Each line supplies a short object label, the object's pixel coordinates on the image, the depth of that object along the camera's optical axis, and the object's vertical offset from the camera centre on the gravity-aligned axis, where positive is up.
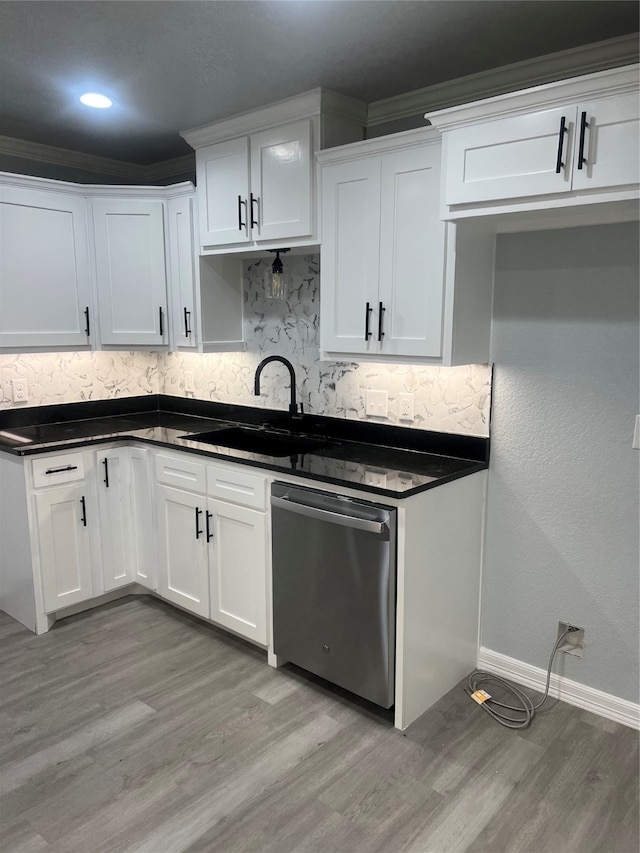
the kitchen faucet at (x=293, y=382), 3.07 -0.25
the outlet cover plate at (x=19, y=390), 3.51 -0.34
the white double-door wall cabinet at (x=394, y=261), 2.35 +0.28
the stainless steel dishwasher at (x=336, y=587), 2.29 -1.00
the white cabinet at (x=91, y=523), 3.07 -1.00
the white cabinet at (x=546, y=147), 1.78 +0.57
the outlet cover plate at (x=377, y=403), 2.93 -0.34
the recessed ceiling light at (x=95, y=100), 2.69 +1.01
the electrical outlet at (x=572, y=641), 2.50 -1.24
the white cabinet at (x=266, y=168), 2.70 +0.76
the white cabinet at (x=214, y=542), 2.76 -1.00
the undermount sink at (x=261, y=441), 3.16 -0.59
